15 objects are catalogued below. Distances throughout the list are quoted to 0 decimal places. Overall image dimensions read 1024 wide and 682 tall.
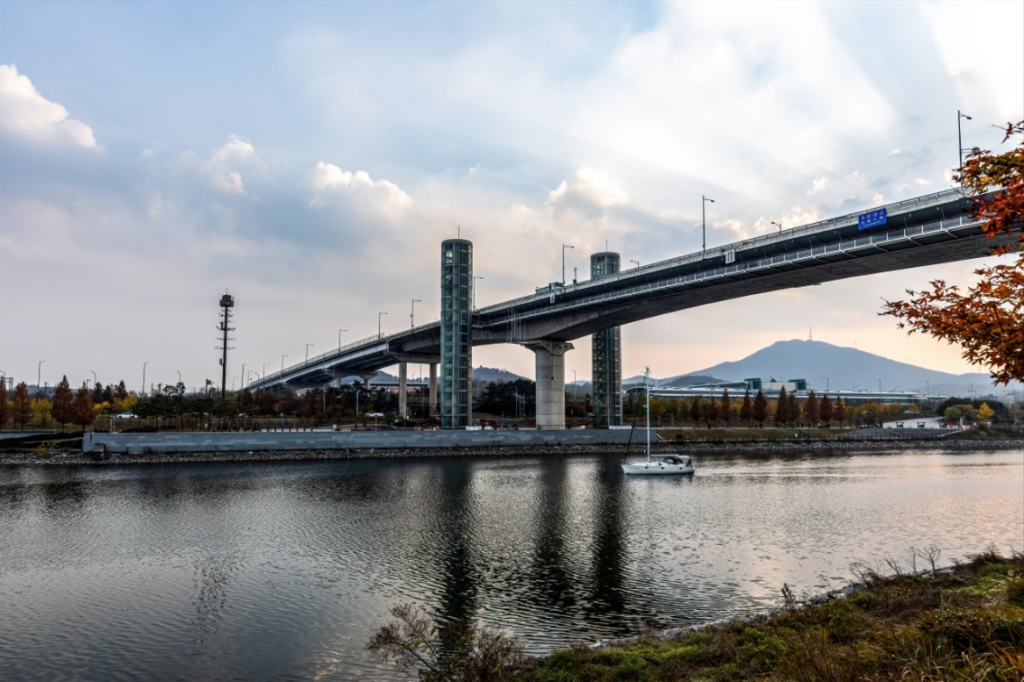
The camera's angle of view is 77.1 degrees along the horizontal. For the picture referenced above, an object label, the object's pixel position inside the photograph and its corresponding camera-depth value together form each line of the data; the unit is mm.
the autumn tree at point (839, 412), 161750
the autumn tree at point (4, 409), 96806
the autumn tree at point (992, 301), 9445
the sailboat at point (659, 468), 68894
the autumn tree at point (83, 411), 96250
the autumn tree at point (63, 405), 96250
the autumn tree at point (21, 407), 100000
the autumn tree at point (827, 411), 158250
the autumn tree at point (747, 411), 147250
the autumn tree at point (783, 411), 147125
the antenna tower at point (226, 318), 137375
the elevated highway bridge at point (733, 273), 62219
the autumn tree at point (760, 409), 147125
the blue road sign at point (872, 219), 62312
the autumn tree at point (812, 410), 158000
